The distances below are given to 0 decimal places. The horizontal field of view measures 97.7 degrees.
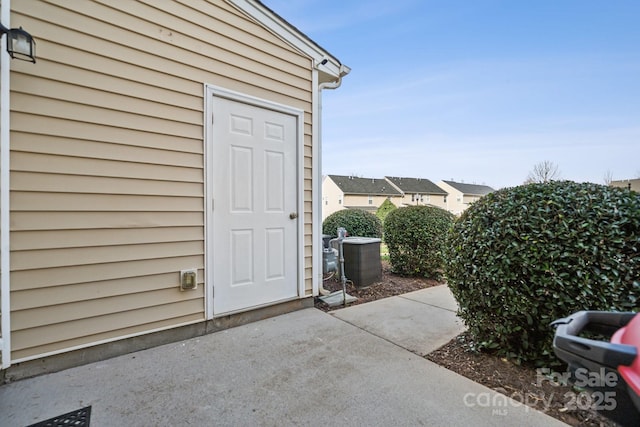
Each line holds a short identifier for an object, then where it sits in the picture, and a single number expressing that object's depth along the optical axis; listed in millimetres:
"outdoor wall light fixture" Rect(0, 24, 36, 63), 1758
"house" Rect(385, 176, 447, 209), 31734
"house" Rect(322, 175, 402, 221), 27453
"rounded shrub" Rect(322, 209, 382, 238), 6398
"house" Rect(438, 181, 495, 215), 35562
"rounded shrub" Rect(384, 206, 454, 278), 4574
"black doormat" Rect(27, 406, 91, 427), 1479
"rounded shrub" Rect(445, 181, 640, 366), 1649
